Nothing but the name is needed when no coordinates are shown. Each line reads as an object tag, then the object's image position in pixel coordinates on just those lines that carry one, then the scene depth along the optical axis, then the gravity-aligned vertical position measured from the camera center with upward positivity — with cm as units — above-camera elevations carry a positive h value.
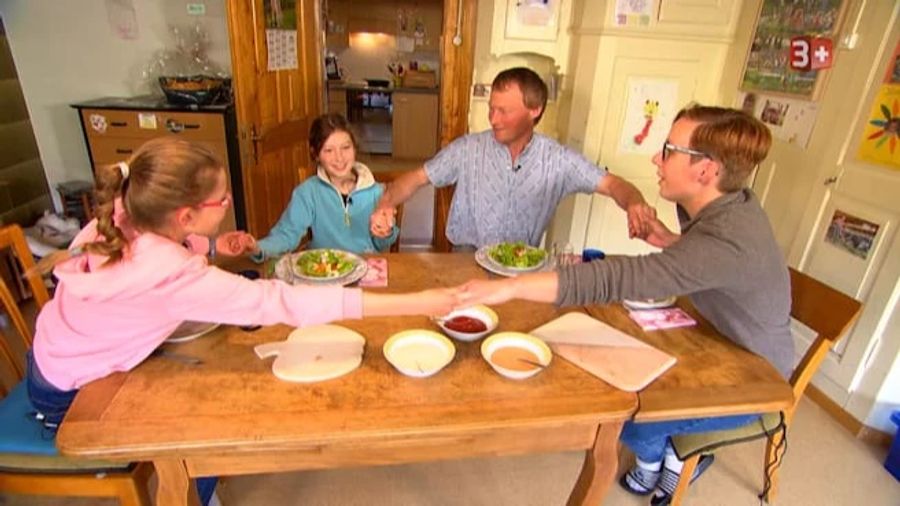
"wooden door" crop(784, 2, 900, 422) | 200 -59
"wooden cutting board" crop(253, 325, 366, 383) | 106 -65
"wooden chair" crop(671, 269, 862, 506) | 139 -71
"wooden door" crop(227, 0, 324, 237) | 247 -33
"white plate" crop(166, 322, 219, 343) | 115 -65
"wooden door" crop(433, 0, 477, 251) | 296 -8
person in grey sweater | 119 -44
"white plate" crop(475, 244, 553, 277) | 156 -62
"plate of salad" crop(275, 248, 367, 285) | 142 -61
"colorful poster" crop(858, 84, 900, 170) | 197 -18
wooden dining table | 91 -67
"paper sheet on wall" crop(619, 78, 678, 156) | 284 -25
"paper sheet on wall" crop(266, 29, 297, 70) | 275 -1
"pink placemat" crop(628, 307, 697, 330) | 136 -66
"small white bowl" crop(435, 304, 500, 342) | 121 -64
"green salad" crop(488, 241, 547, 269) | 160 -61
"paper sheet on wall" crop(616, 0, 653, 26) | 262 +29
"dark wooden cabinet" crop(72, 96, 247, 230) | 314 -52
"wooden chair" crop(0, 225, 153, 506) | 117 -98
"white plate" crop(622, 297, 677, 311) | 144 -65
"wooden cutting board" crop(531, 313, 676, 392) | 111 -65
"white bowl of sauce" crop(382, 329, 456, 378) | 108 -65
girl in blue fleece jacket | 191 -58
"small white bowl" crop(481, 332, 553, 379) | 115 -64
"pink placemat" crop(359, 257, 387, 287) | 148 -64
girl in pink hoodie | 98 -47
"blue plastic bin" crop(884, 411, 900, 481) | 193 -140
